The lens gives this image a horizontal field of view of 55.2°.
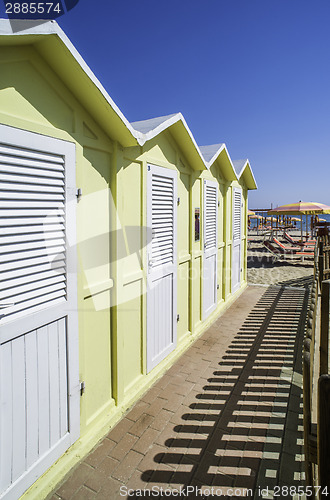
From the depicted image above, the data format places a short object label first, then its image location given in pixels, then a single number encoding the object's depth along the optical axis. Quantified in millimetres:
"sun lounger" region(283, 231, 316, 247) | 17256
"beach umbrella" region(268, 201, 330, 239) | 15258
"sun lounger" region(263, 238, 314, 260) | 14539
